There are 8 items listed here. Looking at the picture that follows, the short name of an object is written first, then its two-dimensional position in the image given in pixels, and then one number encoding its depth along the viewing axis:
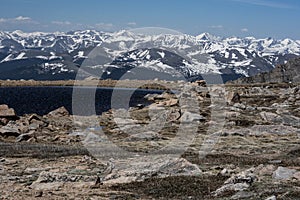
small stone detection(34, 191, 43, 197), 25.42
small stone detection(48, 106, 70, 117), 89.00
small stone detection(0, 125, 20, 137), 58.91
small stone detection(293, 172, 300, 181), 28.58
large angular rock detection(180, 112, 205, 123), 75.12
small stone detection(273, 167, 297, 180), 29.12
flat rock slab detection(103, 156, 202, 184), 30.35
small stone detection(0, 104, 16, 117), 76.81
